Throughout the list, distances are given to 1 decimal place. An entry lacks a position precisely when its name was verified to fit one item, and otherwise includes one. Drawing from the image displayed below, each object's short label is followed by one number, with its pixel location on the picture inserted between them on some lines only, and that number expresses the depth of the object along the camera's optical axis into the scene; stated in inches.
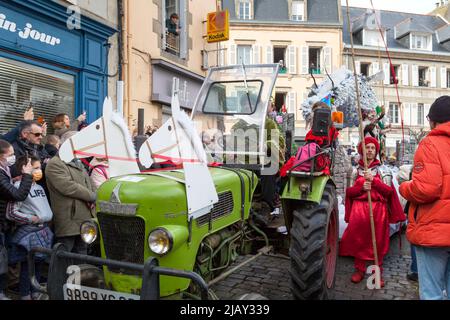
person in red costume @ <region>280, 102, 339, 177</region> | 144.9
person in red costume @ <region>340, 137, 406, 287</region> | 178.1
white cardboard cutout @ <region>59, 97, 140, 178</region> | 126.8
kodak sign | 442.9
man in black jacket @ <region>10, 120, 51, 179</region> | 160.3
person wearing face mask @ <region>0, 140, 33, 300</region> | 137.2
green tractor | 104.0
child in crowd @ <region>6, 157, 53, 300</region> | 143.8
